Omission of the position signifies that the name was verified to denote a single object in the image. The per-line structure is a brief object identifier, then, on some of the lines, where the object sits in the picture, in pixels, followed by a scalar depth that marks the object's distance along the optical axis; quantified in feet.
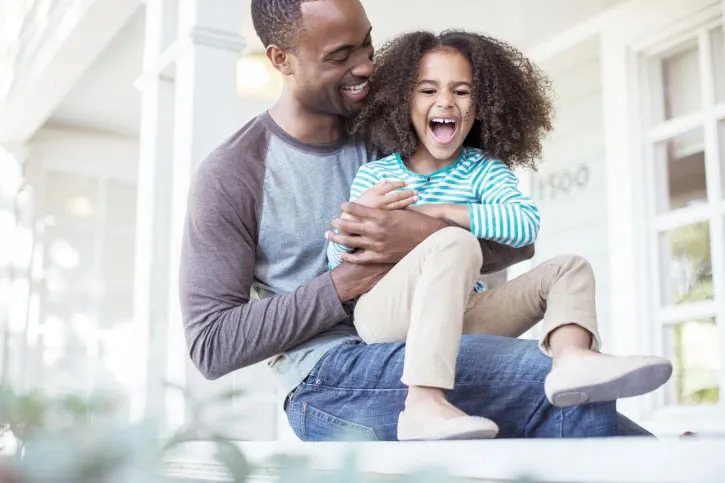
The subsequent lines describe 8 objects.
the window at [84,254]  18.44
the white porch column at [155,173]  8.88
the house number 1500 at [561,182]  13.46
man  4.59
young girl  4.01
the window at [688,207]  10.79
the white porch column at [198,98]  7.81
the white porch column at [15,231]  17.60
